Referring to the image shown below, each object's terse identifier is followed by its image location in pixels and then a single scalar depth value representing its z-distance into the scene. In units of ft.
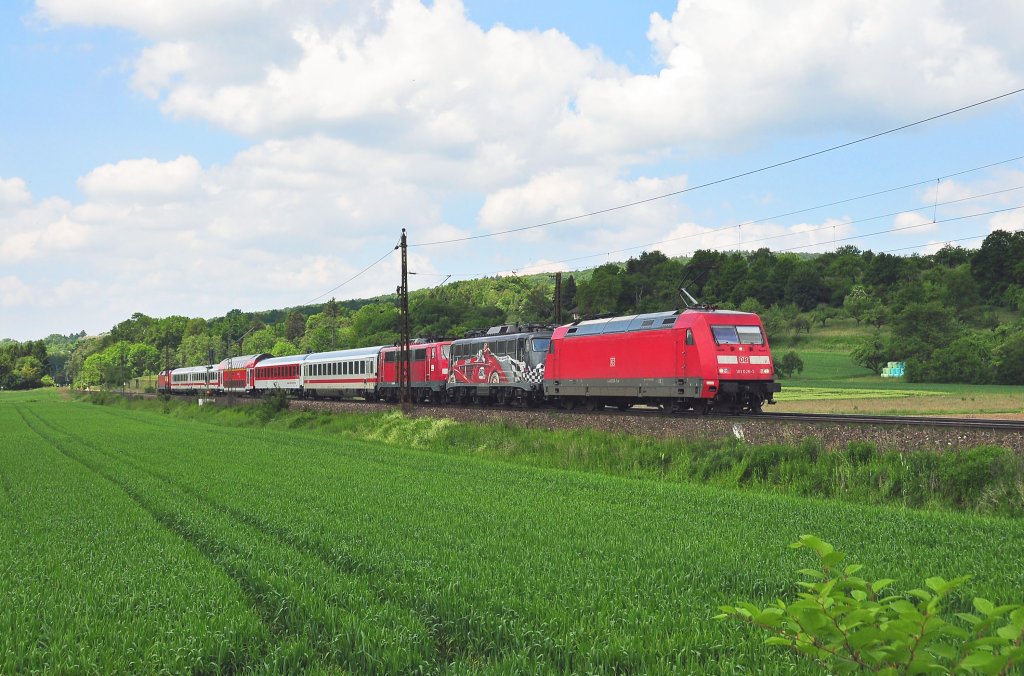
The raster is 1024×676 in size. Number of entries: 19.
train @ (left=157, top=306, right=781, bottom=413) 90.58
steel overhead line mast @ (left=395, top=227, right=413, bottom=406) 137.18
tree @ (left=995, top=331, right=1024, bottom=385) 240.32
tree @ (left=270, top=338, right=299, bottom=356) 533.96
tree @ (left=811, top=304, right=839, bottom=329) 364.99
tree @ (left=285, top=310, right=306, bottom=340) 641.98
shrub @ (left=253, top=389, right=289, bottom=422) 155.63
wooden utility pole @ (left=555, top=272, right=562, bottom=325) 142.12
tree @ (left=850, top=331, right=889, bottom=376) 282.56
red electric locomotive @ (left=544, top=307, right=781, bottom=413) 89.56
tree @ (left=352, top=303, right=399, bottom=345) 402.40
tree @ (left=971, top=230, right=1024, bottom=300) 343.67
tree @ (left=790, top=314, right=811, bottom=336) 357.00
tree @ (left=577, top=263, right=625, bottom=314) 355.36
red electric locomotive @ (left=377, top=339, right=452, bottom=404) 155.33
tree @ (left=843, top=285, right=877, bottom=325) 352.90
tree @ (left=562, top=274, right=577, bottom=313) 413.67
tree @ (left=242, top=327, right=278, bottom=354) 579.48
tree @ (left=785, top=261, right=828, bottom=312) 378.32
